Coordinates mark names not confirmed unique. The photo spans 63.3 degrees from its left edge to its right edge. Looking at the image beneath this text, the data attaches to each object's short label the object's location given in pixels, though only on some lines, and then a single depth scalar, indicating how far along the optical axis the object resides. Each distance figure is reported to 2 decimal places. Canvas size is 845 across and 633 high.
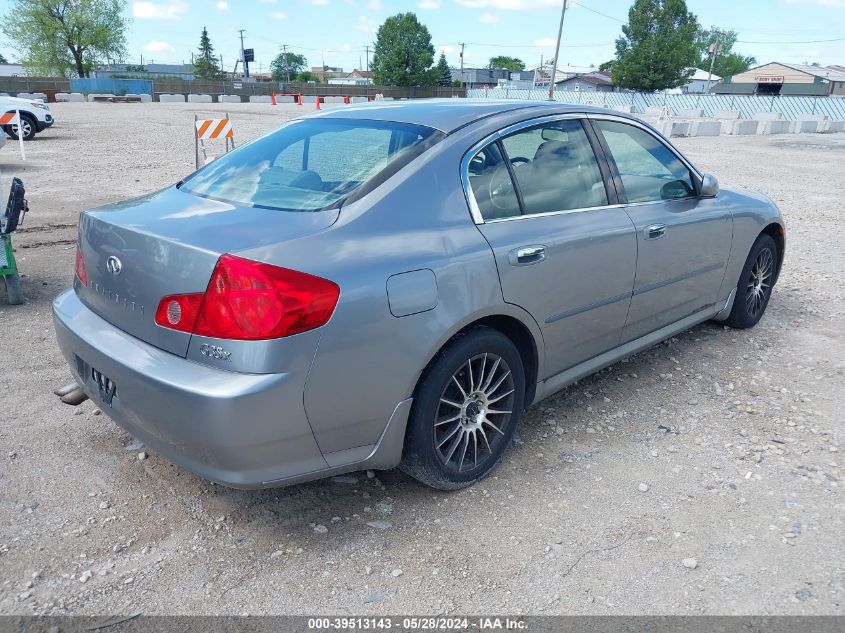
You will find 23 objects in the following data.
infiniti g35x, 2.39
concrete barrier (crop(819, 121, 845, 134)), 31.75
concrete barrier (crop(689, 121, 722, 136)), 26.48
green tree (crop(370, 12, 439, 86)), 87.12
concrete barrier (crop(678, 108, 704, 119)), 42.07
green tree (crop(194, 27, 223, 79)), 112.31
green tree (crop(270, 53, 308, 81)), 130.23
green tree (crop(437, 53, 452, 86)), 90.59
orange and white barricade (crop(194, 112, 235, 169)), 10.71
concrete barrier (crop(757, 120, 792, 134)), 29.06
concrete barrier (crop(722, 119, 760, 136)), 28.03
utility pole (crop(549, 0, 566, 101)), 46.44
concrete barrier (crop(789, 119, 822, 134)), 31.00
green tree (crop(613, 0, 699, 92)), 68.88
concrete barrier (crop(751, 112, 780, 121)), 32.42
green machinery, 5.07
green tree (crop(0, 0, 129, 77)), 64.94
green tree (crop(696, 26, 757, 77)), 122.56
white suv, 17.58
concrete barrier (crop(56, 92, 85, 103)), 47.38
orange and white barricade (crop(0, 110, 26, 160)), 11.43
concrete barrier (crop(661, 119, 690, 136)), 25.32
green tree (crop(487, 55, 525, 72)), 157.25
